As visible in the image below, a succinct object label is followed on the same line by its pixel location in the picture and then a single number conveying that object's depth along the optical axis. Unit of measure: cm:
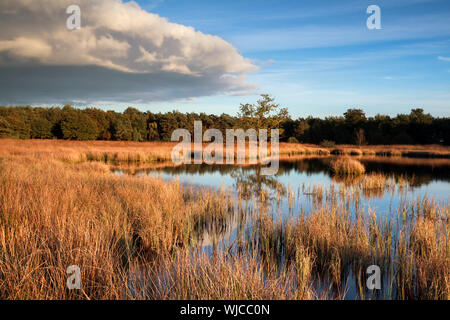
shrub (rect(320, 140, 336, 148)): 4769
